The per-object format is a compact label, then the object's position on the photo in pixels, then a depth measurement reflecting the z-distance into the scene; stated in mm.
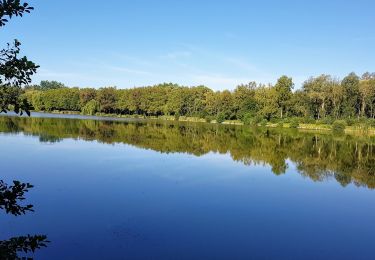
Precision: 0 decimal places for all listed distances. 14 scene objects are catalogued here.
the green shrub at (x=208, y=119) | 90194
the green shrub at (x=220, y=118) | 87562
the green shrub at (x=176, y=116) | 96569
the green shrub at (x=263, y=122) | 80438
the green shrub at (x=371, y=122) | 66631
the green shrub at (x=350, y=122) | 70888
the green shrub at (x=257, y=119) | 81994
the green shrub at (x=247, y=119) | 82600
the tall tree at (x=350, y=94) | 79312
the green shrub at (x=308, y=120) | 75512
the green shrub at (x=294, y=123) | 74938
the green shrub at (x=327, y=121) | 72438
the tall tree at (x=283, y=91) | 83812
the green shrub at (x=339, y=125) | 69806
